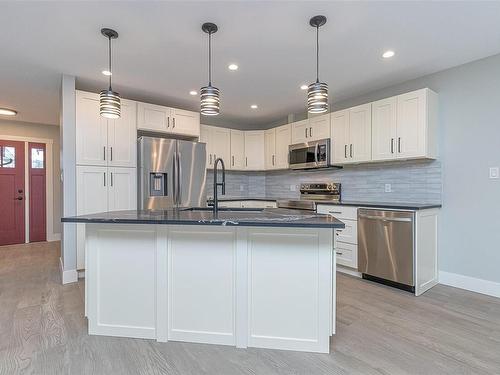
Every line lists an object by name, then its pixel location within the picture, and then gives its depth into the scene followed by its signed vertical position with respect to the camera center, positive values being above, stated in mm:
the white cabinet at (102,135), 3449 +659
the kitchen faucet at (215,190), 2160 -30
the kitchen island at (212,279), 1865 -651
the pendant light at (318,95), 2164 +704
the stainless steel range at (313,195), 4281 -138
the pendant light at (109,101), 2379 +729
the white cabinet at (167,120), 3910 +979
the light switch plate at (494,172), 2879 +149
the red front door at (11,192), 5422 -115
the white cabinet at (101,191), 3430 -61
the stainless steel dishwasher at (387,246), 2975 -675
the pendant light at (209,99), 2209 +694
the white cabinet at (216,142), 4953 +797
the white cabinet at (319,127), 4227 +911
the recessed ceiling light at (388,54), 2785 +1332
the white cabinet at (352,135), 3701 +714
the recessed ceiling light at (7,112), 4785 +1292
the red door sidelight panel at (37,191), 5699 -97
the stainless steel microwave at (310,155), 4207 +502
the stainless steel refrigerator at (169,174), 3754 +179
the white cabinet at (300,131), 4535 +907
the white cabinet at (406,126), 3150 +712
